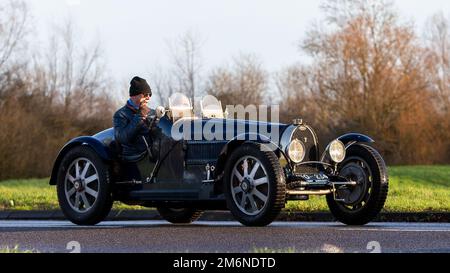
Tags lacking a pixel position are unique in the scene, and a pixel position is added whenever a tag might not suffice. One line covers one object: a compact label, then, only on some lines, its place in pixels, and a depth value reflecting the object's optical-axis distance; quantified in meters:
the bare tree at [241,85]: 55.28
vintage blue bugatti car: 10.73
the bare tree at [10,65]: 54.09
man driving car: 11.96
